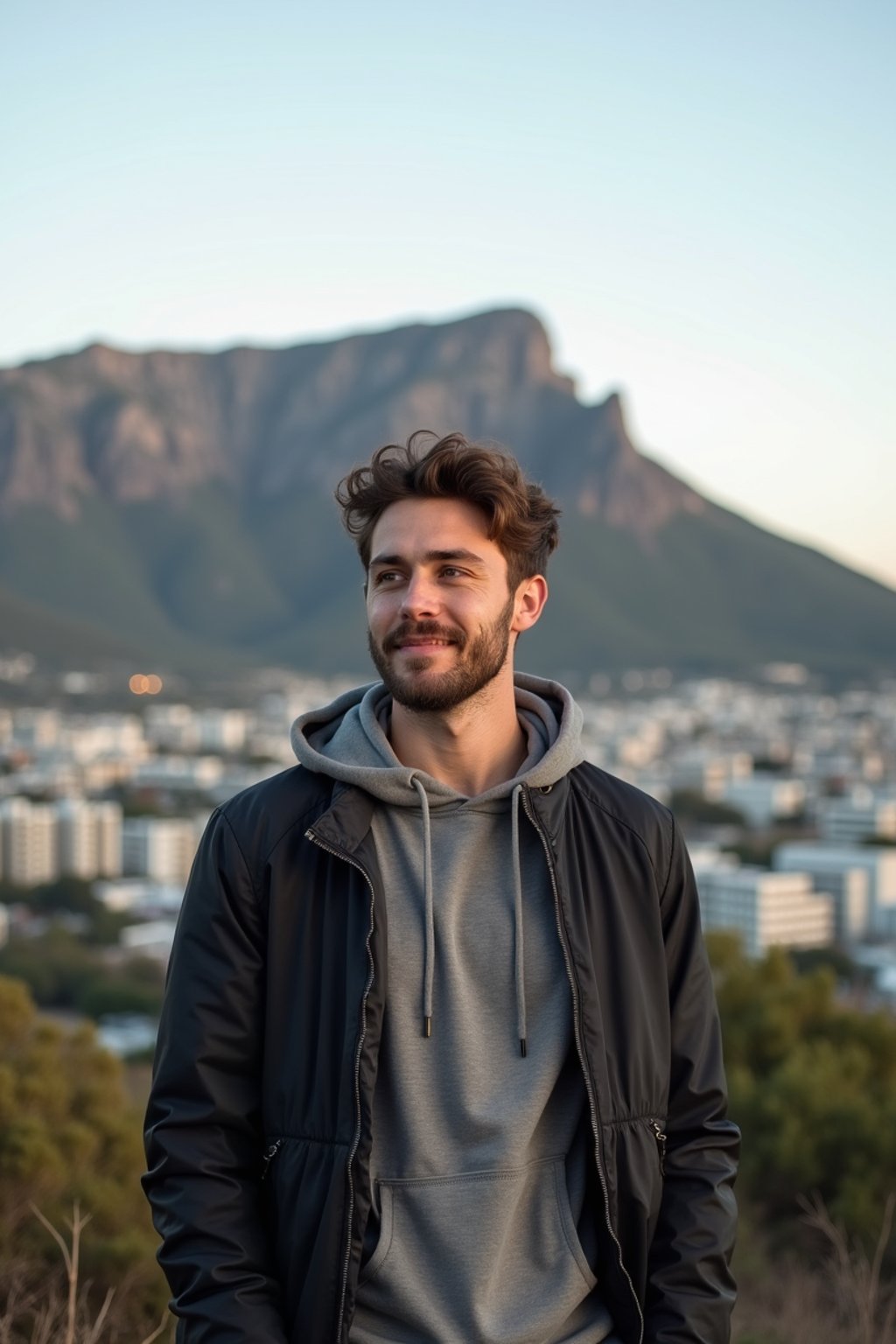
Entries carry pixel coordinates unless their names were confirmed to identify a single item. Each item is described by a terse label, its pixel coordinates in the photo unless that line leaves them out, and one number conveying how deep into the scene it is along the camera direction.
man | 1.64
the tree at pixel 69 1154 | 4.23
